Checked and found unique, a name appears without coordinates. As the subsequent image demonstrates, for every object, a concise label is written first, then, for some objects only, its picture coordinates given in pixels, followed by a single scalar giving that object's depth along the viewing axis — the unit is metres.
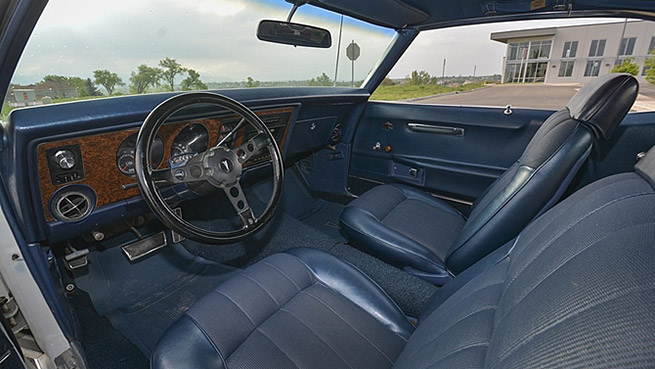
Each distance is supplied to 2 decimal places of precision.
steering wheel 1.16
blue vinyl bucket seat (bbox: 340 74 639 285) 1.21
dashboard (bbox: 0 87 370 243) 1.17
